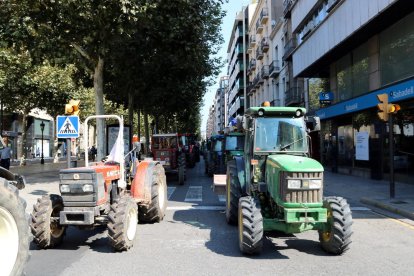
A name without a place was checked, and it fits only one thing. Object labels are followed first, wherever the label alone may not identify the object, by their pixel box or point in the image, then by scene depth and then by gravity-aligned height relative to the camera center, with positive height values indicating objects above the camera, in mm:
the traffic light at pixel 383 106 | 12828 +1069
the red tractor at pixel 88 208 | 6719 -988
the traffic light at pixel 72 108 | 12031 +1026
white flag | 8125 -90
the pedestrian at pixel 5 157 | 21438 -539
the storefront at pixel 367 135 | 16484 +366
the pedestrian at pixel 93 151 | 41900 -547
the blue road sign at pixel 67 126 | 12305 +544
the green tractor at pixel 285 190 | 6438 -712
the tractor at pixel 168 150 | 20781 -251
